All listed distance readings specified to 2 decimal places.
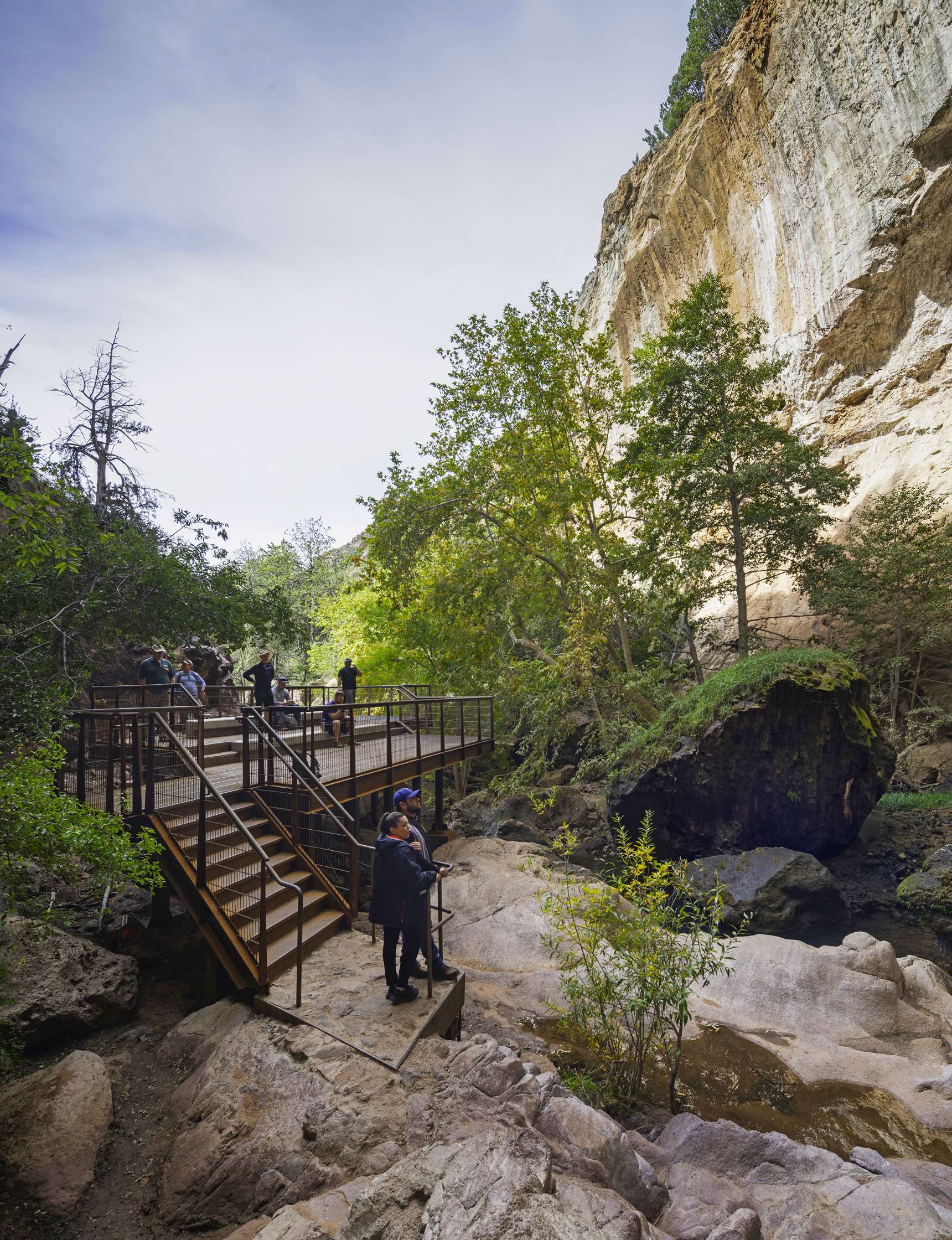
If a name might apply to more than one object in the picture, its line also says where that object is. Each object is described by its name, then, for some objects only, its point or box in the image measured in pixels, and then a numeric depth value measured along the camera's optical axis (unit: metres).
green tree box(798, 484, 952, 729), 14.70
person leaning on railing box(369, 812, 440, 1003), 5.14
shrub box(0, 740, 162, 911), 3.99
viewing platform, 5.23
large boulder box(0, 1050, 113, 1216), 3.87
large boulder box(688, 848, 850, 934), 9.63
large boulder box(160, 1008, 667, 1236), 3.54
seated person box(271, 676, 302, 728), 11.17
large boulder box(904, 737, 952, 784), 15.34
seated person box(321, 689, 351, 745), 10.87
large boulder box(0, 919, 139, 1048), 5.25
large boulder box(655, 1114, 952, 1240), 3.29
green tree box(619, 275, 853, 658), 14.06
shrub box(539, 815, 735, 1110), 4.66
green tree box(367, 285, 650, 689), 14.80
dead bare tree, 14.80
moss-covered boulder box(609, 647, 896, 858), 11.63
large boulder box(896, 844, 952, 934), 9.75
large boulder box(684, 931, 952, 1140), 5.34
